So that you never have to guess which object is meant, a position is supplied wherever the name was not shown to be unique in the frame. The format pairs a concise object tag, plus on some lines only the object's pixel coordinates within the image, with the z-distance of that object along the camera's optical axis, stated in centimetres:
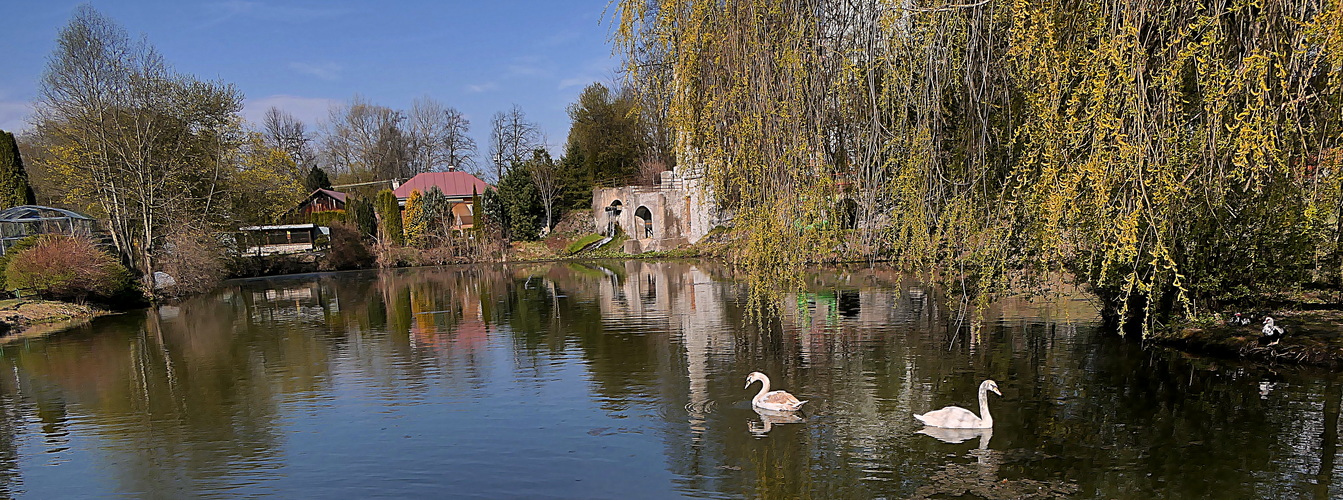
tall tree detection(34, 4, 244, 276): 2759
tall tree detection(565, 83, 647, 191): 5444
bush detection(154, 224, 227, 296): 2897
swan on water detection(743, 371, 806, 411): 925
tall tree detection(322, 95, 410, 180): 6744
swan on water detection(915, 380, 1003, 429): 837
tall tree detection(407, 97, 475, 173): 6925
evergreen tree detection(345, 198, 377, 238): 4650
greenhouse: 2838
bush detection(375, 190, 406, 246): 4444
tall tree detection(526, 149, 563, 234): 5069
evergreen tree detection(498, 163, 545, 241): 4916
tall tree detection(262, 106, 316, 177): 6581
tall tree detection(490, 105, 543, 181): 6488
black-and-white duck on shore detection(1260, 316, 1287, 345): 1088
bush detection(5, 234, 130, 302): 2239
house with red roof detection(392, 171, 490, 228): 5319
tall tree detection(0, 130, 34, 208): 3356
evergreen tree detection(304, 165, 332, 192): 5791
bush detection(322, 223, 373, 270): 4362
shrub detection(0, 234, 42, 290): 2350
